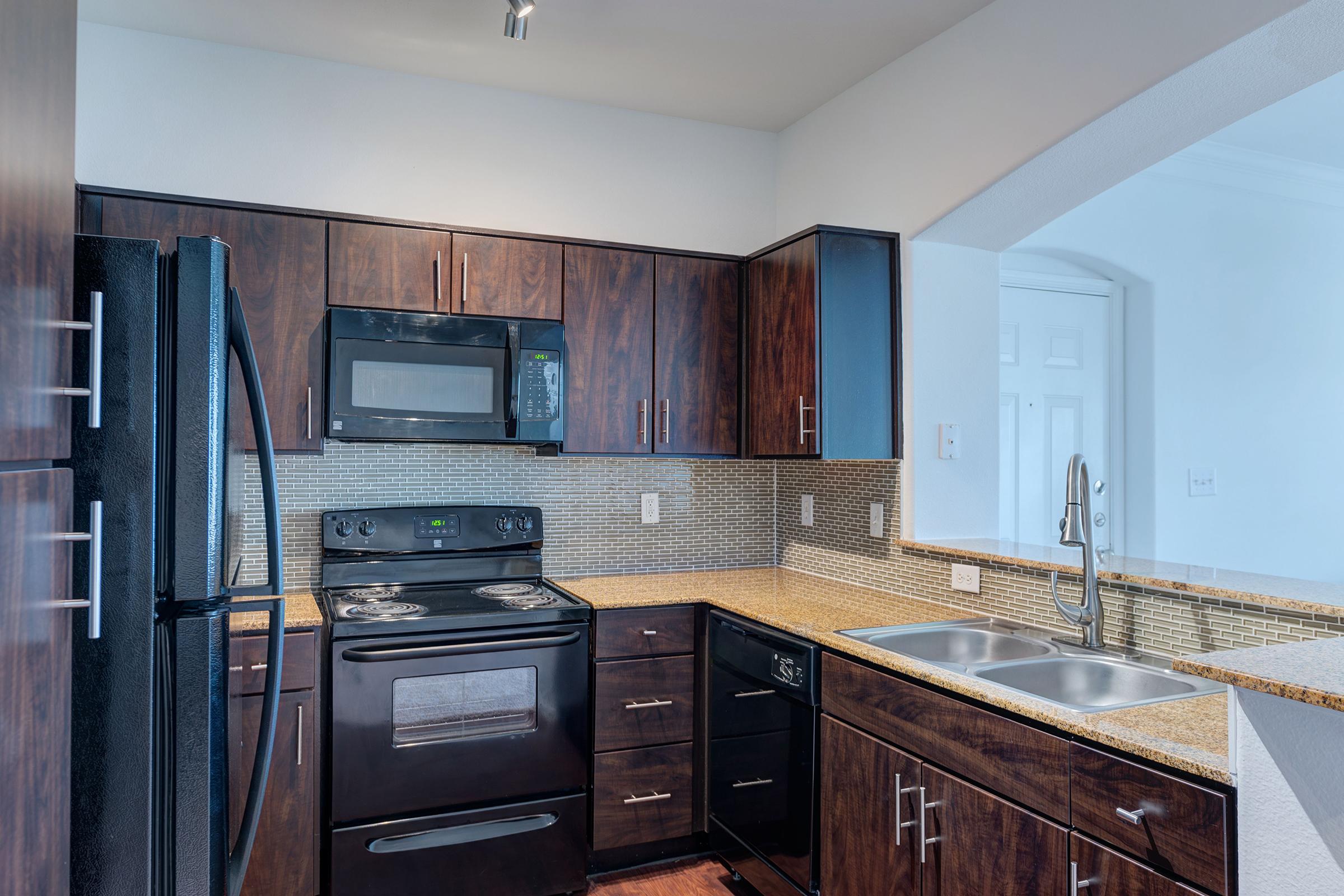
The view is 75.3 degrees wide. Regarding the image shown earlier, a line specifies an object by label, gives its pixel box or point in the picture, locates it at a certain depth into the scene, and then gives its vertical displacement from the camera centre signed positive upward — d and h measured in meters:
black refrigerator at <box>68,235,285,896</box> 1.13 -0.15
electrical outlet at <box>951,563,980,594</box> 2.51 -0.34
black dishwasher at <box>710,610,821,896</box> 2.27 -0.83
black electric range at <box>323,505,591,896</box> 2.39 -0.80
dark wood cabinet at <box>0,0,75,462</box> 0.83 +0.25
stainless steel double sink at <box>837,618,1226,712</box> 1.84 -0.47
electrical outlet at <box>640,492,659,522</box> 3.36 -0.18
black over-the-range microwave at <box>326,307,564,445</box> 2.64 +0.26
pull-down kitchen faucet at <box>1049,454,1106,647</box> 2.00 -0.17
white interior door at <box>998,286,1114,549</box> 3.37 +0.24
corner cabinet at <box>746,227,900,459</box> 2.72 +0.37
